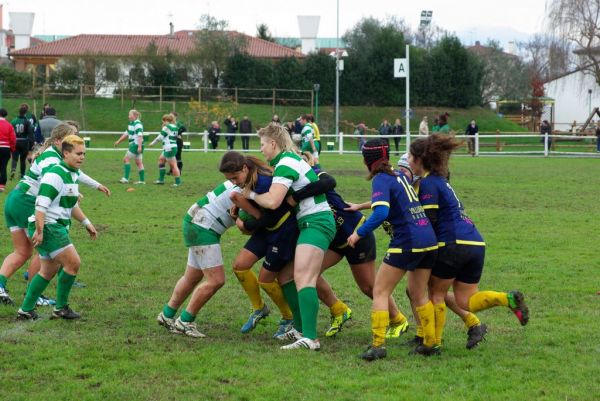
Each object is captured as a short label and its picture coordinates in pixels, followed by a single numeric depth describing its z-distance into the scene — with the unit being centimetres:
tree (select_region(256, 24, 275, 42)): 8675
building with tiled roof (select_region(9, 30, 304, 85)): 7506
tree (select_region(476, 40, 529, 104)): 8706
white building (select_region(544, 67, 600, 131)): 8144
